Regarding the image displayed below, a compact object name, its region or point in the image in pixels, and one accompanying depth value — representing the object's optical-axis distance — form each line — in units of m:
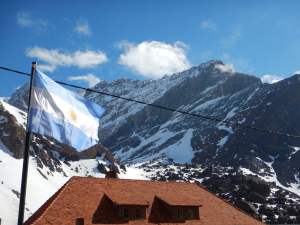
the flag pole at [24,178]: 11.95
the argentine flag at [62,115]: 12.99
